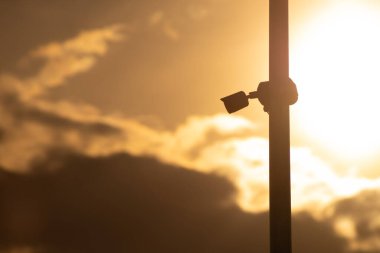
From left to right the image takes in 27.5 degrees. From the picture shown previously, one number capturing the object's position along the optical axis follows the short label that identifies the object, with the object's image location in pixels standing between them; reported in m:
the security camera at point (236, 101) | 11.35
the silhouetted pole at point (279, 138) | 10.09
